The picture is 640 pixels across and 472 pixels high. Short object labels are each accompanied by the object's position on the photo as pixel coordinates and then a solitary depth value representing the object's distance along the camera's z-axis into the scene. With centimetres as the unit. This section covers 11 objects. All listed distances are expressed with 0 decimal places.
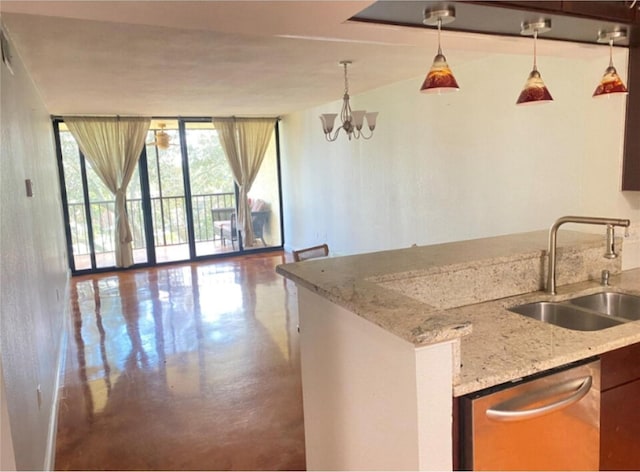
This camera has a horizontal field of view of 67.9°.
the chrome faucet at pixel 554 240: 205
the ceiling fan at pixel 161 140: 715
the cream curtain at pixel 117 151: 686
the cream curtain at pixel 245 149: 774
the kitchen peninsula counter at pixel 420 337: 128
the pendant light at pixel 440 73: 182
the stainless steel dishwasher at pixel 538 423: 135
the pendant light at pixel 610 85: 206
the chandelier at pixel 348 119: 403
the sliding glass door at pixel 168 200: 718
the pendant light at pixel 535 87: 198
